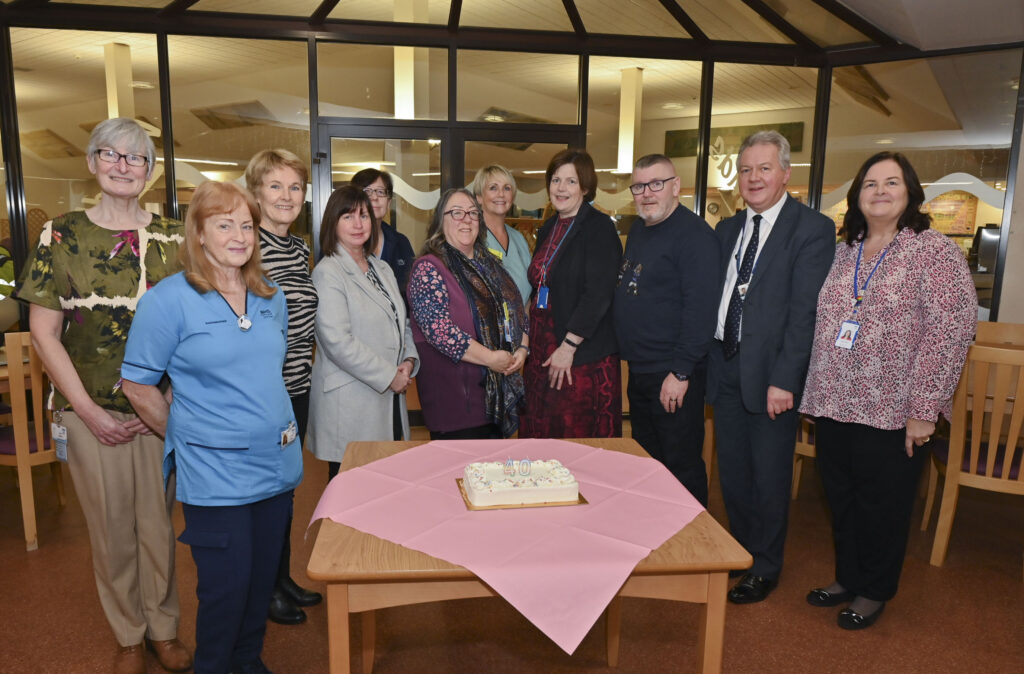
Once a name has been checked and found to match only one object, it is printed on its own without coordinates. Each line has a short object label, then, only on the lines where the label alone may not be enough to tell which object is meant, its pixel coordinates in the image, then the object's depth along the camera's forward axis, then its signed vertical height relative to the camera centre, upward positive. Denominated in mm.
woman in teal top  3131 +158
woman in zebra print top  2322 -52
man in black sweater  2629 -257
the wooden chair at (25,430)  3037 -902
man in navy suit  2498 -342
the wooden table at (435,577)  1309 -653
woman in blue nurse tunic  1711 -398
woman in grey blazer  2408 -366
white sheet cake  1593 -571
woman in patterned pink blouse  2252 -374
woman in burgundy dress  2738 -299
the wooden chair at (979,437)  2793 -786
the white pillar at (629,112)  5418 +1084
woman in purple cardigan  2566 -340
